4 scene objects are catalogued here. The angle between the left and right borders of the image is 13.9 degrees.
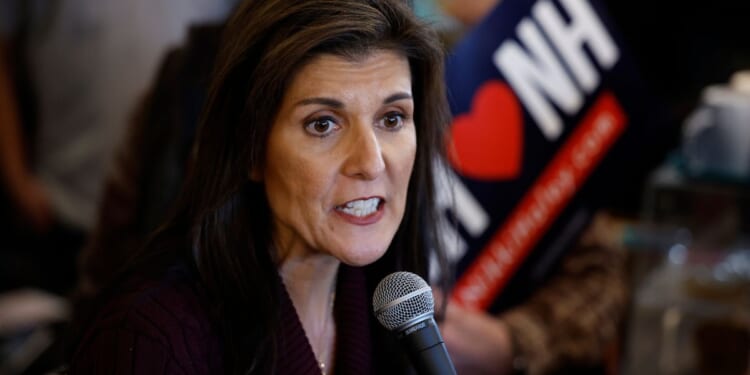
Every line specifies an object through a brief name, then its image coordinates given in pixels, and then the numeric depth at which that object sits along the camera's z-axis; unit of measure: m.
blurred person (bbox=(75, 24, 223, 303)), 2.97
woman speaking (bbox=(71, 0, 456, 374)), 2.51
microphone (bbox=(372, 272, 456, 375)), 2.41
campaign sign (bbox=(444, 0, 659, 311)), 3.04
